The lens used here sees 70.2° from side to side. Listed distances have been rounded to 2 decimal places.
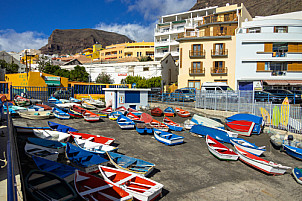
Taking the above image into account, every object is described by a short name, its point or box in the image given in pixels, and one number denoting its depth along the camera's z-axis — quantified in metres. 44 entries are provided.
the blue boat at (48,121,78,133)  13.25
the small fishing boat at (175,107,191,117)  20.74
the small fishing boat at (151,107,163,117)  21.60
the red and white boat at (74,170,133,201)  6.35
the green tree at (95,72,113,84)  44.16
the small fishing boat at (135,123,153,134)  14.71
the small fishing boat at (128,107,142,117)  19.63
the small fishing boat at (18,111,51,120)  17.67
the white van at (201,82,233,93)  25.67
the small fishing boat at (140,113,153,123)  17.30
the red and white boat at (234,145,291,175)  9.05
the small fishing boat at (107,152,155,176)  8.17
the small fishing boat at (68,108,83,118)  18.91
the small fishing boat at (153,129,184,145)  12.70
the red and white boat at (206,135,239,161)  10.59
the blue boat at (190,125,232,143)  13.80
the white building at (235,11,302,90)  32.31
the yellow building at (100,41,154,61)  69.50
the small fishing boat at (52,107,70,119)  18.38
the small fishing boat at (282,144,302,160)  11.18
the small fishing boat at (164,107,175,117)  21.26
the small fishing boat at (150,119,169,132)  15.27
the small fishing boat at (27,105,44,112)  19.16
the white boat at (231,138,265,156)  11.04
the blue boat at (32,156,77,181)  7.62
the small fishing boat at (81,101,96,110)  23.61
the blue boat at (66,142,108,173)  8.03
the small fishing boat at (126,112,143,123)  17.55
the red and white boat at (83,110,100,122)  17.66
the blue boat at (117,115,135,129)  15.89
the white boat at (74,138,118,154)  9.97
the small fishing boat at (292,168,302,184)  8.57
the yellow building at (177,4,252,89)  35.03
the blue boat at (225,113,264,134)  15.55
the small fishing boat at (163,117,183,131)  16.16
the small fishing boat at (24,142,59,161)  8.84
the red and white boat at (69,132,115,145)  11.70
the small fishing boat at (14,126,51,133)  12.52
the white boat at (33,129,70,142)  11.62
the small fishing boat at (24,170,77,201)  6.05
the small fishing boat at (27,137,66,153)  9.84
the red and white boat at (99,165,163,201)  6.39
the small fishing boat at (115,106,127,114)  21.06
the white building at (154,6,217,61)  56.75
